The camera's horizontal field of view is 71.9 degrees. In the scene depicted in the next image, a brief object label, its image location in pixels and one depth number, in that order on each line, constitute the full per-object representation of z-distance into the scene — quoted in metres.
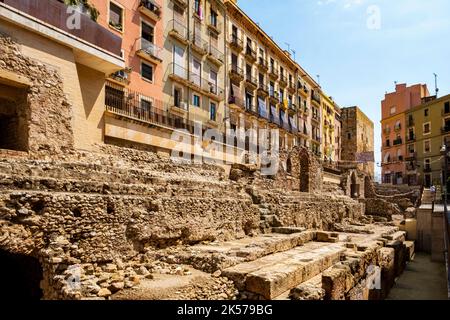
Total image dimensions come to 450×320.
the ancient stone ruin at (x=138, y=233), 6.33
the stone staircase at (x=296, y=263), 6.81
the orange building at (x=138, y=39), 16.77
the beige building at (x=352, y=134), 54.91
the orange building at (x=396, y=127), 47.19
